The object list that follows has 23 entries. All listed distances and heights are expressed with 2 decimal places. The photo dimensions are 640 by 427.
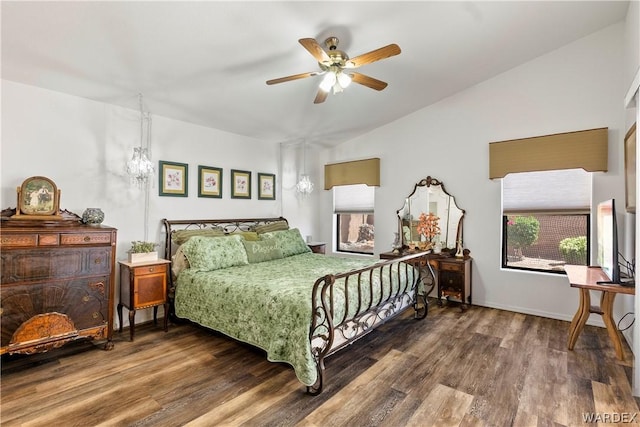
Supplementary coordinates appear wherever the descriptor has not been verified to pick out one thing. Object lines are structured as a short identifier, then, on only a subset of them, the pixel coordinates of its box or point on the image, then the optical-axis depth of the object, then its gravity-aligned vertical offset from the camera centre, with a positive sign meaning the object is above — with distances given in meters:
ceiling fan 2.46 +1.30
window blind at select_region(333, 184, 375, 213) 5.71 +0.35
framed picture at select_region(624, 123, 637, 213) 2.85 +0.51
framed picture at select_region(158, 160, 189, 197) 4.02 +0.47
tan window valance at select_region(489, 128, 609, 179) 3.58 +0.82
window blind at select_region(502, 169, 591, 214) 3.79 +0.35
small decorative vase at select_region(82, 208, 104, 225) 3.13 -0.03
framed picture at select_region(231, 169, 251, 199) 4.83 +0.49
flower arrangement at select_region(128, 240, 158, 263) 3.43 -0.43
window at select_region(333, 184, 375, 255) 5.75 -0.01
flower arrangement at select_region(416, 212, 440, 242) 4.47 -0.12
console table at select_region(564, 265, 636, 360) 2.67 -0.75
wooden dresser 2.52 -0.62
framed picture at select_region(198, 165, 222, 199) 4.41 +0.48
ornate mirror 4.55 +0.00
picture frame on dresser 2.81 +0.14
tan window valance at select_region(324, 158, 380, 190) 5.45 +0.81
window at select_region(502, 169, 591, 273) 3.83 +0.00
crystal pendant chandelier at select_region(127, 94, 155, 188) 3.47 +0.54
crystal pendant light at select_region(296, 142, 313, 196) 5.55 +0.56
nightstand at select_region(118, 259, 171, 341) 3.28 -0.78
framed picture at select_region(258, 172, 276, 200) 5.25 +0.51
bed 2.36 -0.69
